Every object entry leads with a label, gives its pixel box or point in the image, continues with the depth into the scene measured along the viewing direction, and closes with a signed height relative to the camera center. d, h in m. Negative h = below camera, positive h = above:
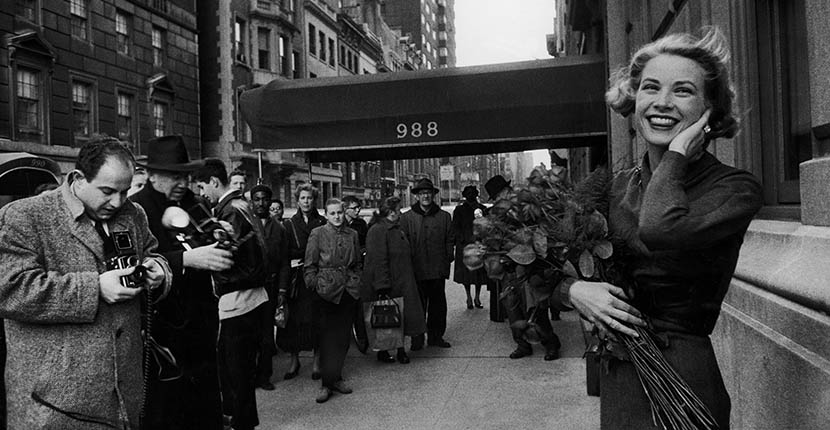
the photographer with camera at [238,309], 4.70 -0.76
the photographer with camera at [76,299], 2.66 -0.32
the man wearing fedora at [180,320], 3.71 -0.61
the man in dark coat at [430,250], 8.61 -0.51
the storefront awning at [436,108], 6.48 +1.15
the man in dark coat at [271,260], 6.88 -0.49
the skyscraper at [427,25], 94.38 +30.78
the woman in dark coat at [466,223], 10.33 -0.16
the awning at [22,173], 15.02 +1.32
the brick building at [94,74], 18.31 +5.25
